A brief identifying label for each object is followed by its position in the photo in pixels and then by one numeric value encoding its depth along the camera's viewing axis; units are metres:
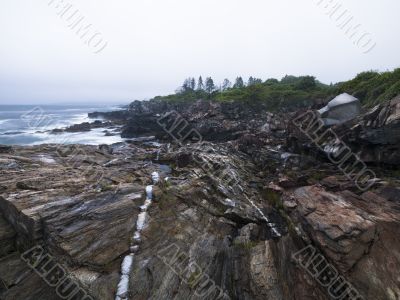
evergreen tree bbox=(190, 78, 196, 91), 139.01
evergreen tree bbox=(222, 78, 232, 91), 150.60
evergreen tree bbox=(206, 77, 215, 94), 125.31
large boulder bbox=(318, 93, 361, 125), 26.06
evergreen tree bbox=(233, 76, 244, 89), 135.43
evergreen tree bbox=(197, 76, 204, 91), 145.20
